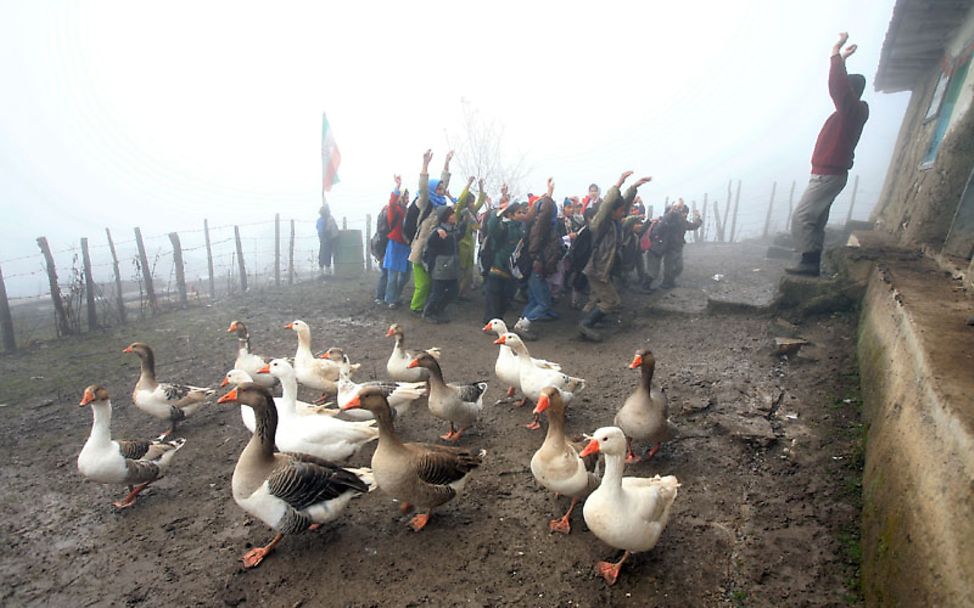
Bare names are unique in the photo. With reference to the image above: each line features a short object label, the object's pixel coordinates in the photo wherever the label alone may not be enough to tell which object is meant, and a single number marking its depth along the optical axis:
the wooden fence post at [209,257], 12.58
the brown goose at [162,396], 5.52
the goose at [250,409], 4.82
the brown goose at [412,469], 3.78
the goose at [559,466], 3.69
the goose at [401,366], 6.26
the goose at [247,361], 6.21
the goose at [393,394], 5.36
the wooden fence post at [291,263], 13.84
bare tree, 19.84
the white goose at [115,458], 4.28
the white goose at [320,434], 4.54
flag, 14.51
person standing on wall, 6.17
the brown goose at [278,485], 3.63
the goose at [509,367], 5.86
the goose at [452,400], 5.13
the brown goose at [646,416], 4.40
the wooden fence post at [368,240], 14.75
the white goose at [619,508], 3.16
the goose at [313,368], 6.16
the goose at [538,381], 5.39
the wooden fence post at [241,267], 12.87
